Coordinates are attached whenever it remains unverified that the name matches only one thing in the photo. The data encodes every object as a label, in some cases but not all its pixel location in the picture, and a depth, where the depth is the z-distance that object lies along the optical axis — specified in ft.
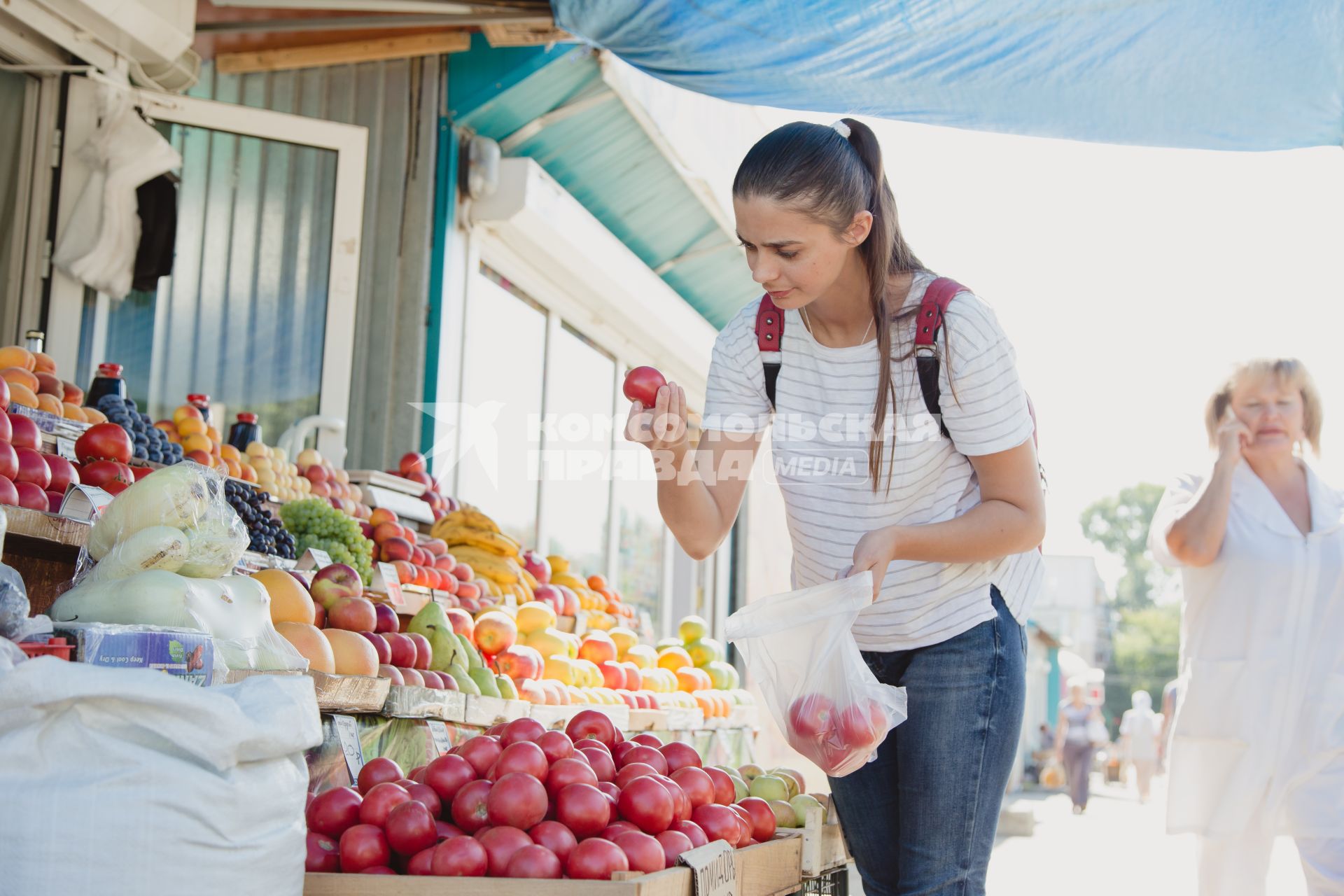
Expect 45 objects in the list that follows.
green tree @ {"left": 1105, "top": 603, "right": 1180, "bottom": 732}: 244.01
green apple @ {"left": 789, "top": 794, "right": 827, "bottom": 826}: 9.31
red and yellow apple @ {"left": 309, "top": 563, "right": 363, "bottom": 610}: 10.55
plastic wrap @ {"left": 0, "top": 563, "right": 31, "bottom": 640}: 5.08
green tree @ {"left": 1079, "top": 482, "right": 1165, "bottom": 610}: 298.76
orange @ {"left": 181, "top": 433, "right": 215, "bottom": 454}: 12.83
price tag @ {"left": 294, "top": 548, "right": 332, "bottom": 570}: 11.71
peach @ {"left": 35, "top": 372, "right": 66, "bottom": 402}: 10.77
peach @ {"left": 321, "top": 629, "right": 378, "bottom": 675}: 9.30
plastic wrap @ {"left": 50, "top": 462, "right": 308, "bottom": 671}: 6.18
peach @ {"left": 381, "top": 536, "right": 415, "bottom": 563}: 13.99
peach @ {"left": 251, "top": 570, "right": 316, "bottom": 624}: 9.29
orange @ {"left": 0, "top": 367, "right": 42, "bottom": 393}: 10.19
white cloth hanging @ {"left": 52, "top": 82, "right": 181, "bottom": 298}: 15.85
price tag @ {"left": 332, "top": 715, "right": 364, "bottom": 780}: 8.23
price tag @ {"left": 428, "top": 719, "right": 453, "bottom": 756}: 9.73
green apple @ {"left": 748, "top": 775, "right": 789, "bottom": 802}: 9.51
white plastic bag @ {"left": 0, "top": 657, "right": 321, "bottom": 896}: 4.50
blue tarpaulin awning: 12.38
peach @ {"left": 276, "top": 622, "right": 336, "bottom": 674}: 8.75
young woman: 6.40
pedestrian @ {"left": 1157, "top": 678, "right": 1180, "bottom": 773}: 21.71
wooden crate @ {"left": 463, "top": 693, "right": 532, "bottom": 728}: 10.52
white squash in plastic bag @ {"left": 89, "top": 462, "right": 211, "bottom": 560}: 6.85
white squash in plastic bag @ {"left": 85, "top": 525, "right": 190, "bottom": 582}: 6.52
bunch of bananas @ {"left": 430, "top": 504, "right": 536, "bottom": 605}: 16.74
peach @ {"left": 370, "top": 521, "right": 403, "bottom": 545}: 14.48
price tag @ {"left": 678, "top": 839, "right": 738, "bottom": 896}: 6.61
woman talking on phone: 10.82
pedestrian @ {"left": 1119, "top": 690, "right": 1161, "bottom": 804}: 47.73
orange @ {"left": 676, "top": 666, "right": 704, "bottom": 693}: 17.56
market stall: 6.25
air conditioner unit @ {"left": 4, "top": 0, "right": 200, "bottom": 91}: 15.12
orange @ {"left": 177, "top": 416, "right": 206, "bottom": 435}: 13.17
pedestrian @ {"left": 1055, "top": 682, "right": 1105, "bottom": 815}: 44.93
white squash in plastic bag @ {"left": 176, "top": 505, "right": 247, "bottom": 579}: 6.85
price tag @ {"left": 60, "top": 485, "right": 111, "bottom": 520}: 8.36
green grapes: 12.34
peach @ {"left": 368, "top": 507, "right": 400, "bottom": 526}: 15.06
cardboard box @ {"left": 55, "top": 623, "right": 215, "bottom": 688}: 5.47
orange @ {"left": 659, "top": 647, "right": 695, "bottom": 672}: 18.15
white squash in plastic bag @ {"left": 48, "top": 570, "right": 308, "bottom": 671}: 6.12
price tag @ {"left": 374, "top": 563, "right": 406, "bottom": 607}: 12.00
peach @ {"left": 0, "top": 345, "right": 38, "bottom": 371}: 10.63
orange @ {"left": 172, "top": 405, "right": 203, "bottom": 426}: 13.34
